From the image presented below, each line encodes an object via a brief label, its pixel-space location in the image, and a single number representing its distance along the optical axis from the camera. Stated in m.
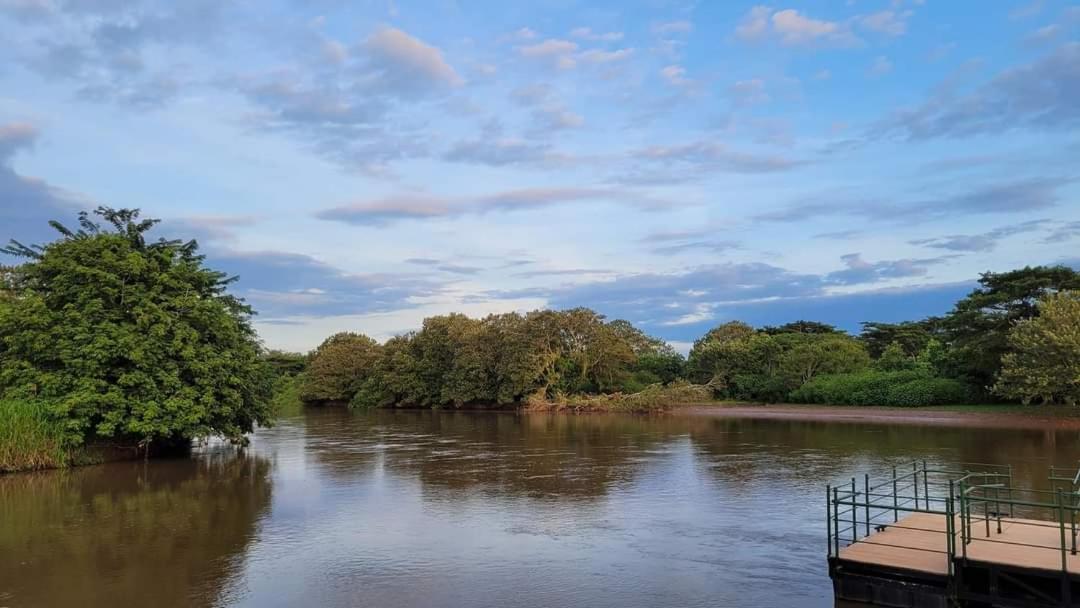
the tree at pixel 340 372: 83.50
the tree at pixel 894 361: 51.66
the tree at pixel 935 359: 46.19
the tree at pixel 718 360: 59.25
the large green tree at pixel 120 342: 24.52
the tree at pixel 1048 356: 32.94
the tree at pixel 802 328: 80.86
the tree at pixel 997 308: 39.50
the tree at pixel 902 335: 68.25
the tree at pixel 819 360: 54.66
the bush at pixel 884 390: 44.41
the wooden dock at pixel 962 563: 8.67
